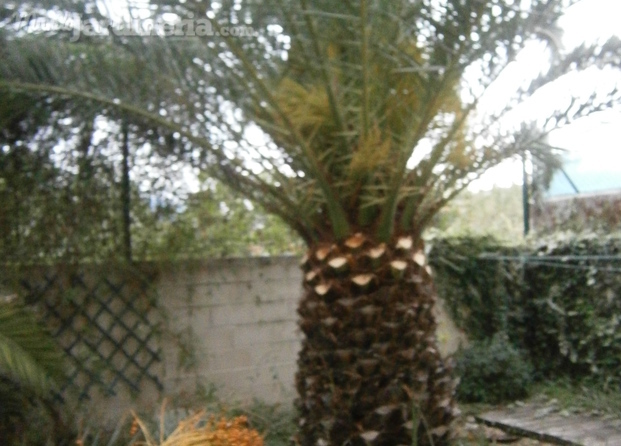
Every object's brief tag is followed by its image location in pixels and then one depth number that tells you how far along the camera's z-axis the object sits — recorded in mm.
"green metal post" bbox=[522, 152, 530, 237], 8074
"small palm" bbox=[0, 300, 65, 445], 3951
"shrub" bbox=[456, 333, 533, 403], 6695
